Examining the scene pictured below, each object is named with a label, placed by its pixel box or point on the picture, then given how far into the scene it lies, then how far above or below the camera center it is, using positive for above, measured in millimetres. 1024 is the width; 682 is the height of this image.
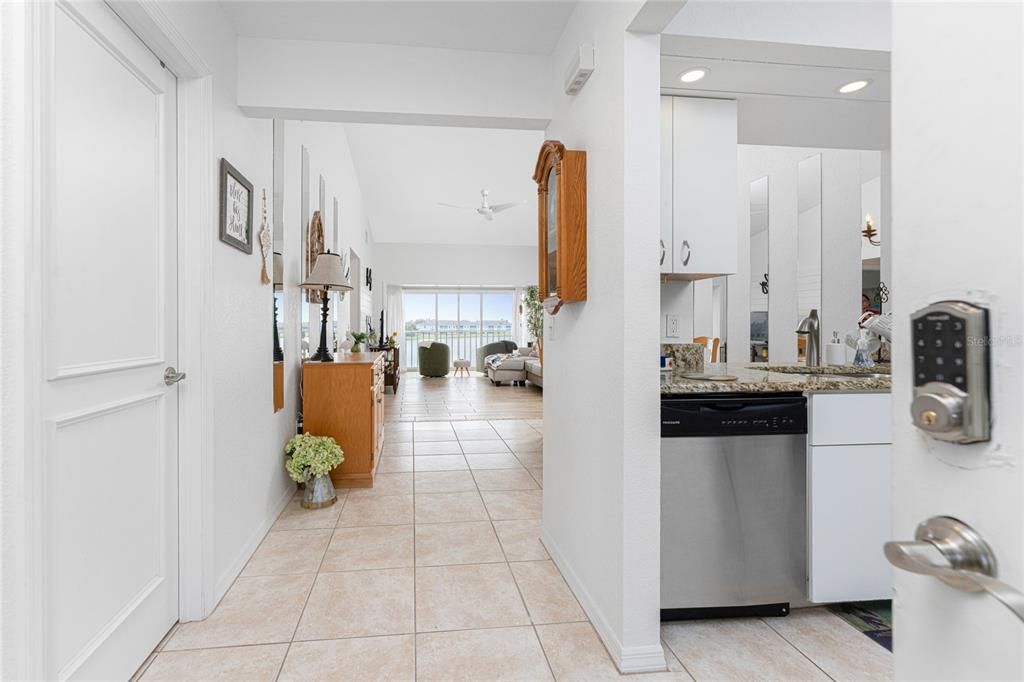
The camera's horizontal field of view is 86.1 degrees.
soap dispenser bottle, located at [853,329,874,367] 2816 -60
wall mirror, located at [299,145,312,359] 4066 +830
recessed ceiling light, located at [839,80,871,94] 2436 +1143
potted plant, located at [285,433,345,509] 3271 -732
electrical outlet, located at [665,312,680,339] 2713 +75
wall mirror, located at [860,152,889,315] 3391 +645
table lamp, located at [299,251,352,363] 3775 +452
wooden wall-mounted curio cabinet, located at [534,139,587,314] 2197 +481
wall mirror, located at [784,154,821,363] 3619 +682
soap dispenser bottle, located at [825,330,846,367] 2932 -74
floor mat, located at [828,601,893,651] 1990 -1071
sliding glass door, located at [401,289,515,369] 13000 +555
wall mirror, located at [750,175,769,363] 3932 +478
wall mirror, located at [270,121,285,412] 3172 +422
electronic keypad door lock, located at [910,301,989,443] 496 -32
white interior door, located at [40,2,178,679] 1370 -25
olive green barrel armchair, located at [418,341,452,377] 11742 -386
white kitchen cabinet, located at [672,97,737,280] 2404 +634
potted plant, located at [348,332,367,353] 5262 +4
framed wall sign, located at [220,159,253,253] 2249 +586
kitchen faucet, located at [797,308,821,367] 2602 +28
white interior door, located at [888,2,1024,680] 476 +69
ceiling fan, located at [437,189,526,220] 7684 +1896
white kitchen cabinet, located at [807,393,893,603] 2041 -581
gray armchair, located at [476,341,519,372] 12430 -140
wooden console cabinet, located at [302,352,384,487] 3635 -453
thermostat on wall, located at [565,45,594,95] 2074 +1058
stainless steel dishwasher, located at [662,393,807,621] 2006 -605
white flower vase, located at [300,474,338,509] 3303 -922
